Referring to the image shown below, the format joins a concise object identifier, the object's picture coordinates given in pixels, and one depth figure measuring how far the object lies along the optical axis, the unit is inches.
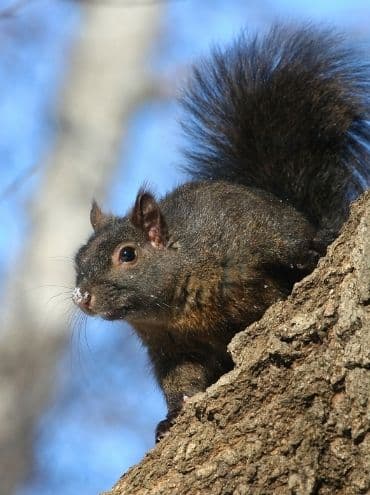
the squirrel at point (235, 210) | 234.4
